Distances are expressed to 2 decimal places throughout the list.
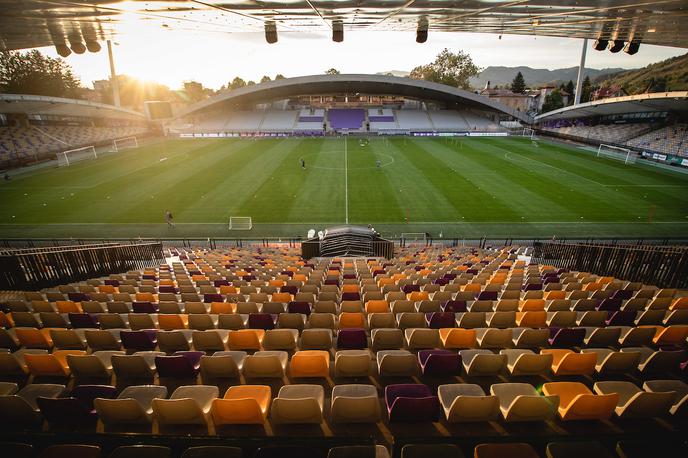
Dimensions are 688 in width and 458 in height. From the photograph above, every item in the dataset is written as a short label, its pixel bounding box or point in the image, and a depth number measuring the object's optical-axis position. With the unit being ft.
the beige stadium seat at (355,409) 14.55
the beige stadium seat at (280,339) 21.50
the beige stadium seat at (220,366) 17.98
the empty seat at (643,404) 14.44
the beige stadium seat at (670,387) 16.57
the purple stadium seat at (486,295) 31.83
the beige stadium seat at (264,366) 18.01
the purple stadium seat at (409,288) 34.99
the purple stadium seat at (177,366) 18.35
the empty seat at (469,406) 14.61
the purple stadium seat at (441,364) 18.33
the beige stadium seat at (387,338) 21.66
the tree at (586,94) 356.38
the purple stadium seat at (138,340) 22.09
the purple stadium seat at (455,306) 28.40
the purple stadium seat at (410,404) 14.82
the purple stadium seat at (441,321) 25.04
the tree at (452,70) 345.51
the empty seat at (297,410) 14.49
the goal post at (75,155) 147.21
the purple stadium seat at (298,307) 27.45
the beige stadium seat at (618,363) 18.18
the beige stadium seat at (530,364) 18.10
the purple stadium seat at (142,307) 29.04
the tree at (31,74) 210.79
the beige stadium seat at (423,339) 21.79
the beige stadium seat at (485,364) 18.10
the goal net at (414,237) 75.87
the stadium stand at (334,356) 14.87
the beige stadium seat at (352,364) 18.13
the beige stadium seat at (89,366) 18.10
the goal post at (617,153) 150.74
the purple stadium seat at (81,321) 25.46
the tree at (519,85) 398.62
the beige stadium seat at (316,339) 21.48
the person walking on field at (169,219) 80.23
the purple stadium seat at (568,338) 22.12
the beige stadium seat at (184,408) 14.26
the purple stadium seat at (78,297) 32.55
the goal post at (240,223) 81.61
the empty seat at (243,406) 14.42
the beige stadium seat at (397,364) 18.28
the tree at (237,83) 464.24
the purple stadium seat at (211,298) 32.45
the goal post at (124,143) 186.60
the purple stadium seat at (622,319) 25.22
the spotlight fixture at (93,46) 52.70
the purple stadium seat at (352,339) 21.63
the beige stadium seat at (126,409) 14.21
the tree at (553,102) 324.60
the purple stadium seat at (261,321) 24.76
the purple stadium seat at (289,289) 33.50
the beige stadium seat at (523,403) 14.60
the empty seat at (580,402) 14.65
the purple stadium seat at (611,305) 29.22
